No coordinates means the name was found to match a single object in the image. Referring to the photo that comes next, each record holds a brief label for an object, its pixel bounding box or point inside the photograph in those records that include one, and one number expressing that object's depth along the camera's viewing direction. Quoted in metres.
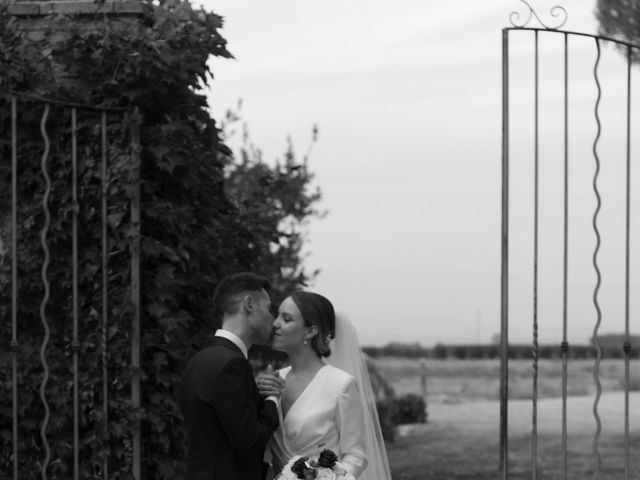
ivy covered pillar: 6.01
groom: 3.96
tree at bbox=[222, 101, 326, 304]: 8.09
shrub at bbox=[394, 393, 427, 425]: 16.17
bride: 4.03
